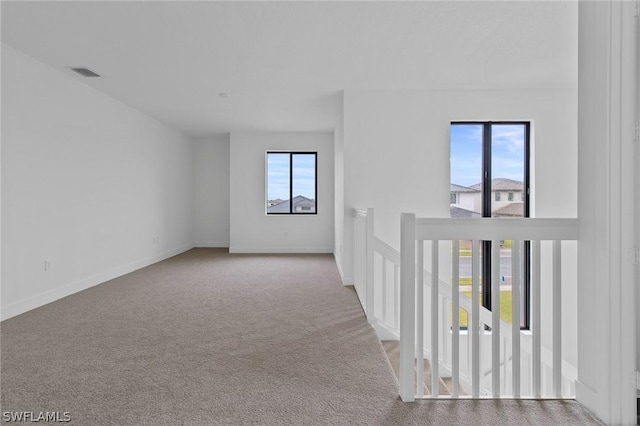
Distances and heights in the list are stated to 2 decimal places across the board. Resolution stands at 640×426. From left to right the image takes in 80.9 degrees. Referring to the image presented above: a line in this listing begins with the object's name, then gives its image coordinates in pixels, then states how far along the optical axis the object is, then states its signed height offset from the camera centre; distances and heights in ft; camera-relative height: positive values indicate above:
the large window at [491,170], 16.08 +1.93
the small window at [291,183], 26.30 +2.16
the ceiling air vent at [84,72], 13.19 +5.09
